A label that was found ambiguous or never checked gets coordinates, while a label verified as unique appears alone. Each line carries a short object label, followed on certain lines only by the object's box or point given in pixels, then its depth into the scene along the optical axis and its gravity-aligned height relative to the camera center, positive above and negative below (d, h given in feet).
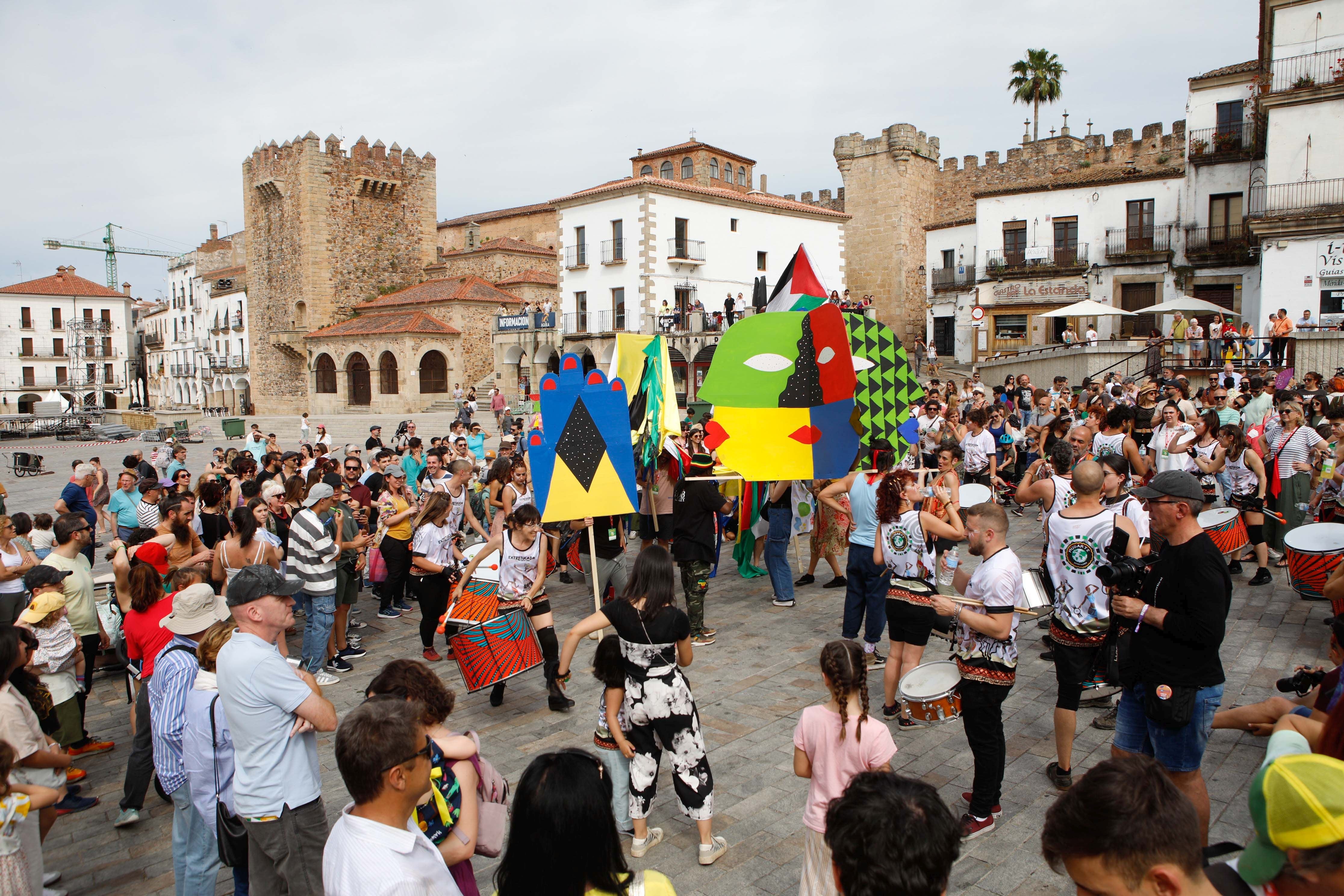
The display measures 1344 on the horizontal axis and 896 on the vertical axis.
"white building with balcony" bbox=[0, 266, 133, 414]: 209.26 +18.13
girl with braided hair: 10.60 -4.62
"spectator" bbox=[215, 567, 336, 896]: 10.10 -4.28
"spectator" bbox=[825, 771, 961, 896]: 6.55 -3.66
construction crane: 321.93 +61.90
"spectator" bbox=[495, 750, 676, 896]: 6.79 -3.73
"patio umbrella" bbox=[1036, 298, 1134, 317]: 76.59 +8.29
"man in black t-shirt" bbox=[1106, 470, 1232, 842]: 11.55 -3.44
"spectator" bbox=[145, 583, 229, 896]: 12.28 -5.63
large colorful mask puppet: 21.94 -0.01
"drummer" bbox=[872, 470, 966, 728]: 17.56 -3.80
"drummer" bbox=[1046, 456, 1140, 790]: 14.78 -3.75
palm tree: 130.52 +51.58
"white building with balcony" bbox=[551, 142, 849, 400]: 109.09 +20.96
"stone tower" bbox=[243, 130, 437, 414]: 138.72 +30.03
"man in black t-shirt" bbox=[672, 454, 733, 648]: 24.54 -4.35
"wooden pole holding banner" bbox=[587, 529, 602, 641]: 19.98 -4.15
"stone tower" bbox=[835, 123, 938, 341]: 126.93 +29.78
